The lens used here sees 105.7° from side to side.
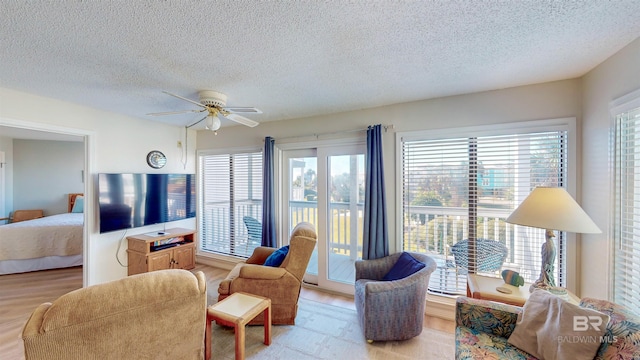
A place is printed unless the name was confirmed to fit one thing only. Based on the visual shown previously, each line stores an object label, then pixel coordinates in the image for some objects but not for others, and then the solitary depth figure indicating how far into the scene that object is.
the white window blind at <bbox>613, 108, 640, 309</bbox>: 1.63
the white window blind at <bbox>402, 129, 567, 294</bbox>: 2.35
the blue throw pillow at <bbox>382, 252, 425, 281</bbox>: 2.37
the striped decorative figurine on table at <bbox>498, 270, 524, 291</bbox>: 2.01
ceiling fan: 2.41
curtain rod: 2.93
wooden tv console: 3.36
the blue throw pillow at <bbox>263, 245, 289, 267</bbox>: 2.66
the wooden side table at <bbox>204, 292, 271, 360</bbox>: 1.85
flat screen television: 3.16
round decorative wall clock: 3.76
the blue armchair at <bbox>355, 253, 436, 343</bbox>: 2.13
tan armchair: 2.46
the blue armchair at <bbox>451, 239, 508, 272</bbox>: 2.47
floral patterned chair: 1.22
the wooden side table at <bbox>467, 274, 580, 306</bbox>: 1.82
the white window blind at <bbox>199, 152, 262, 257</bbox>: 3.98
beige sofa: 1.04
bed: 3.71
